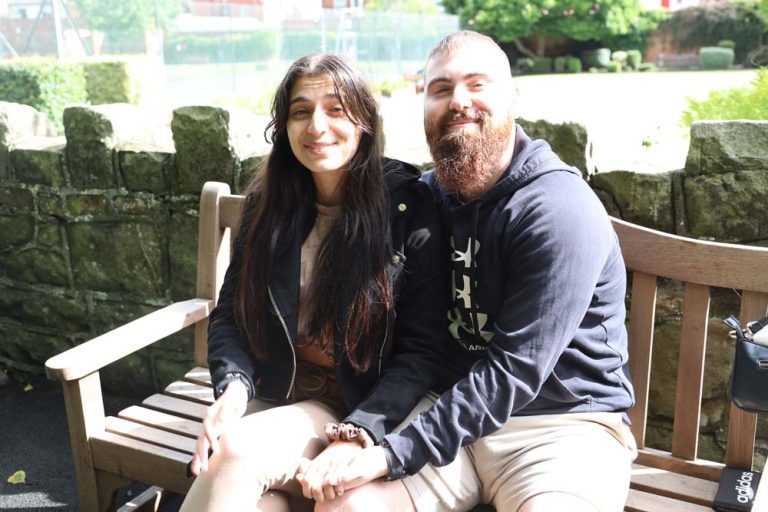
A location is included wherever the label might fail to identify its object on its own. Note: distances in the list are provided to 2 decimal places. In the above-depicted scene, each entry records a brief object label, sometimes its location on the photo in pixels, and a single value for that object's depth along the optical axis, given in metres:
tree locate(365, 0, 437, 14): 32.66
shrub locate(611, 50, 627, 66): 31.98
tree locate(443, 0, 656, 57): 32.25
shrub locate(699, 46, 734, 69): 28.61
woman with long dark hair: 2.07
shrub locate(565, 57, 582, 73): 31.42
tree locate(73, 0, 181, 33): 10.33
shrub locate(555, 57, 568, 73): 32.19
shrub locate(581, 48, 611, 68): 32.12
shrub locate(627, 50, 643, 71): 31.39
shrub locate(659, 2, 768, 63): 30.78
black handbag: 1.89
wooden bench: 2.13
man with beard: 1.86
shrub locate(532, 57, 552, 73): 31.52
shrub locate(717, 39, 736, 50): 30.55
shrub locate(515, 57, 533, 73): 31.77
